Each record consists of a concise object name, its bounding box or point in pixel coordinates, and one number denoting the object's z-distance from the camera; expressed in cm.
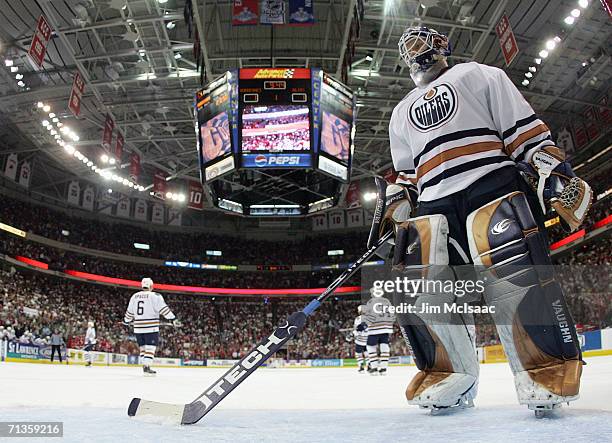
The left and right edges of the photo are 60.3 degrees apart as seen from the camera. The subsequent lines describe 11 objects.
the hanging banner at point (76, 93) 1529
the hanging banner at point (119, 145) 1977
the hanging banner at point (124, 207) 3222
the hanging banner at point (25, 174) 2623
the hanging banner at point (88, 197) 3067
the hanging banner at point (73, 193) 2940
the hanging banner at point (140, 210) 3292
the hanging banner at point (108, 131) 1827
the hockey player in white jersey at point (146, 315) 1021
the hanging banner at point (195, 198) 2231
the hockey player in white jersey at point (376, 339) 1023
